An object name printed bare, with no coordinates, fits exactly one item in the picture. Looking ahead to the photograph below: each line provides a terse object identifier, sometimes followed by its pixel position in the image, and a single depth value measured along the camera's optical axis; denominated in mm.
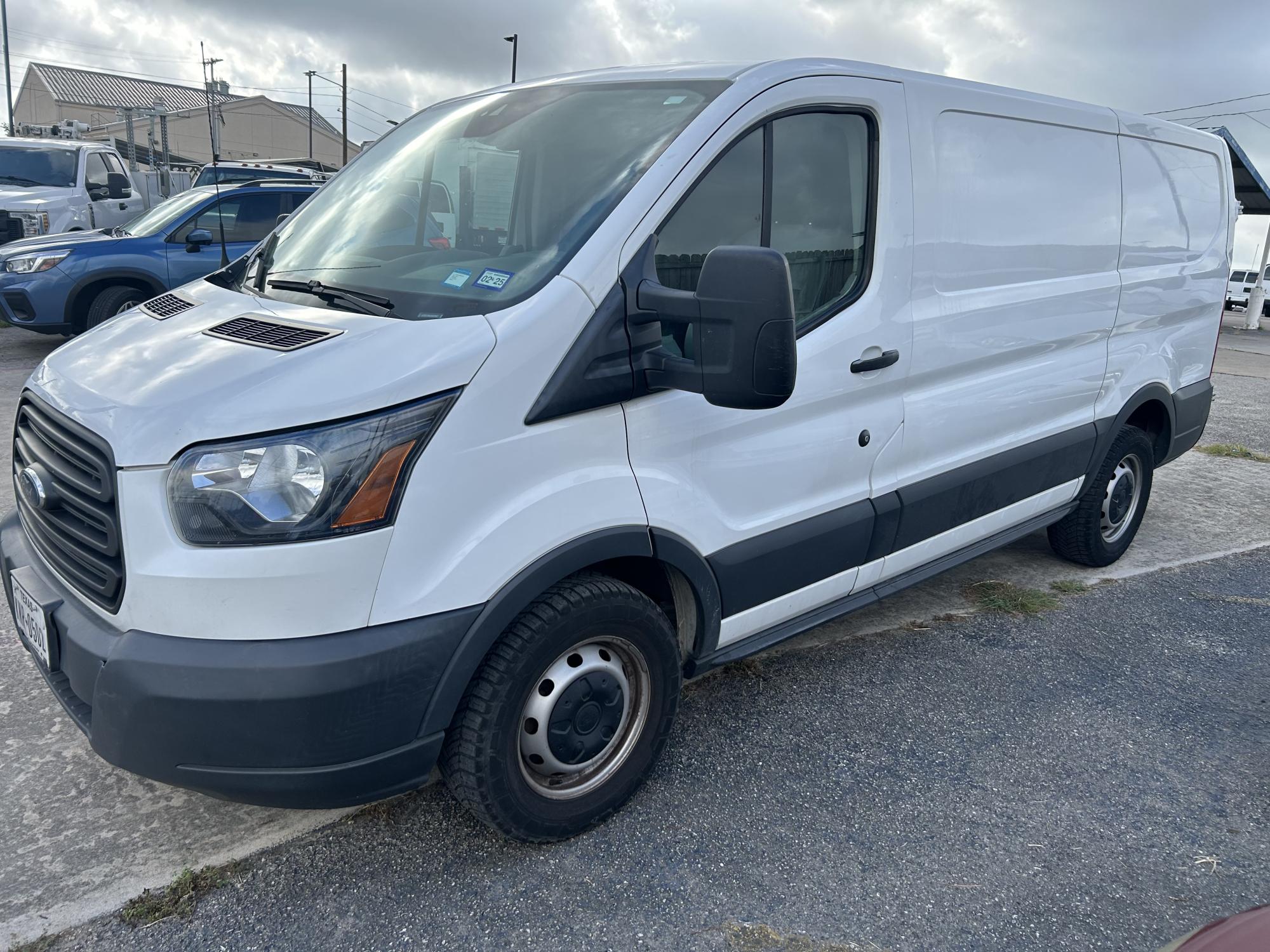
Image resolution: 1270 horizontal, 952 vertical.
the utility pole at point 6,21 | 32688
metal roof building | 55438
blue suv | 8555
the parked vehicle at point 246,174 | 11672
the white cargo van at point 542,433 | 2084
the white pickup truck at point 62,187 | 11039
